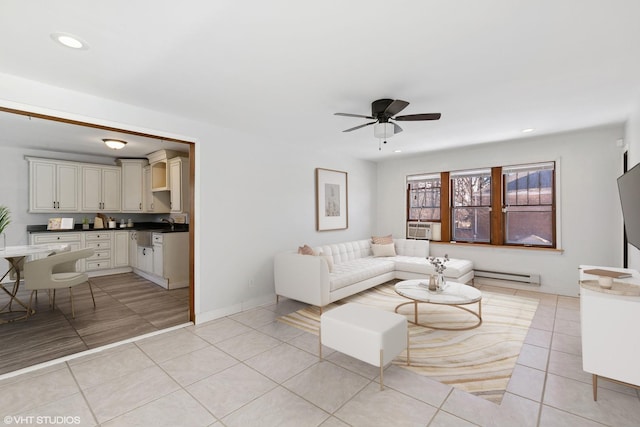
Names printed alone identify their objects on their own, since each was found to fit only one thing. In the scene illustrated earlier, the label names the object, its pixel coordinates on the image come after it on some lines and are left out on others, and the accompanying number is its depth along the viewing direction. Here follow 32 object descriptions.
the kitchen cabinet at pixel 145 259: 5.61
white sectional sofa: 3.95
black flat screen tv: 2.27
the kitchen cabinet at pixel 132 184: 6.46
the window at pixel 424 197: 6.10
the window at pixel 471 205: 5.50
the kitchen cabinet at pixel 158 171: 6.07
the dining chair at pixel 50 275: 3.56
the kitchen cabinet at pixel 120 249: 6.21
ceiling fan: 2.85
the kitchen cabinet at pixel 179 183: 5.57
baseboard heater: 4.85
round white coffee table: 3.30
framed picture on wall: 5.46
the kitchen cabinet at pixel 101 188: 6.07
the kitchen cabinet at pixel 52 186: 5.51
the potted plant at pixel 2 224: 3.91
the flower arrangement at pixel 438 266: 3.76
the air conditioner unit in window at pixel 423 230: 6.05
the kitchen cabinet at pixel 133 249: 6.19
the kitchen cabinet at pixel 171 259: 5.20
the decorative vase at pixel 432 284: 3.64
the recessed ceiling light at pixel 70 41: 1.95
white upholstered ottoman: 2.29
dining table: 3.58
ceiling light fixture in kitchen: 4.89
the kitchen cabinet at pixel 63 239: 5.45
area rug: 2.44
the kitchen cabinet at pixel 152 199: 6.52
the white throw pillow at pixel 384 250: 5.86
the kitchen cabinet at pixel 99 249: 5.90
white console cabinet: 1.95
